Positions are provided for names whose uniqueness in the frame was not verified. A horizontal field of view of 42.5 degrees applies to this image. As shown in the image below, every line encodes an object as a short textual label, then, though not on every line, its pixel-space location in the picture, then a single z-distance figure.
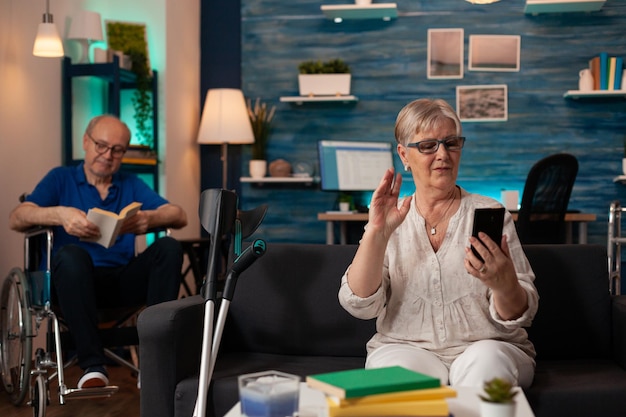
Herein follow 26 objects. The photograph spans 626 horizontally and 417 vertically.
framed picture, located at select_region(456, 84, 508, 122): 5.47
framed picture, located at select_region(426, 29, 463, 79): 5.50
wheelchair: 3.06
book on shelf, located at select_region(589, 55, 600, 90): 5.22
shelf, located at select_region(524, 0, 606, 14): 5.14
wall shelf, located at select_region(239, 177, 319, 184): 5.54
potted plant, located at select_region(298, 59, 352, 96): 5.47
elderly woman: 2.03
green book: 1.42
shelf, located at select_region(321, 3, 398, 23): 5.34
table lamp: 4.42
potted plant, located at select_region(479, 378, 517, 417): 1.36
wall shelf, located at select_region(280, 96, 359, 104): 5.42
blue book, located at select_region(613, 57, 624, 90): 5.18
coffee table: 1.55
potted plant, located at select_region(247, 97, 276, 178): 5.61
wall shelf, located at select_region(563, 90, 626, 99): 5.15
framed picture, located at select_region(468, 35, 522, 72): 5.45
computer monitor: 5.24
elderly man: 3.18
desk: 4.76
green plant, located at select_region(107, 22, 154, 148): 4.80
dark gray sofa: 2.21
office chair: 4.22
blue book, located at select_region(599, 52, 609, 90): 5.17
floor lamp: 5.42
